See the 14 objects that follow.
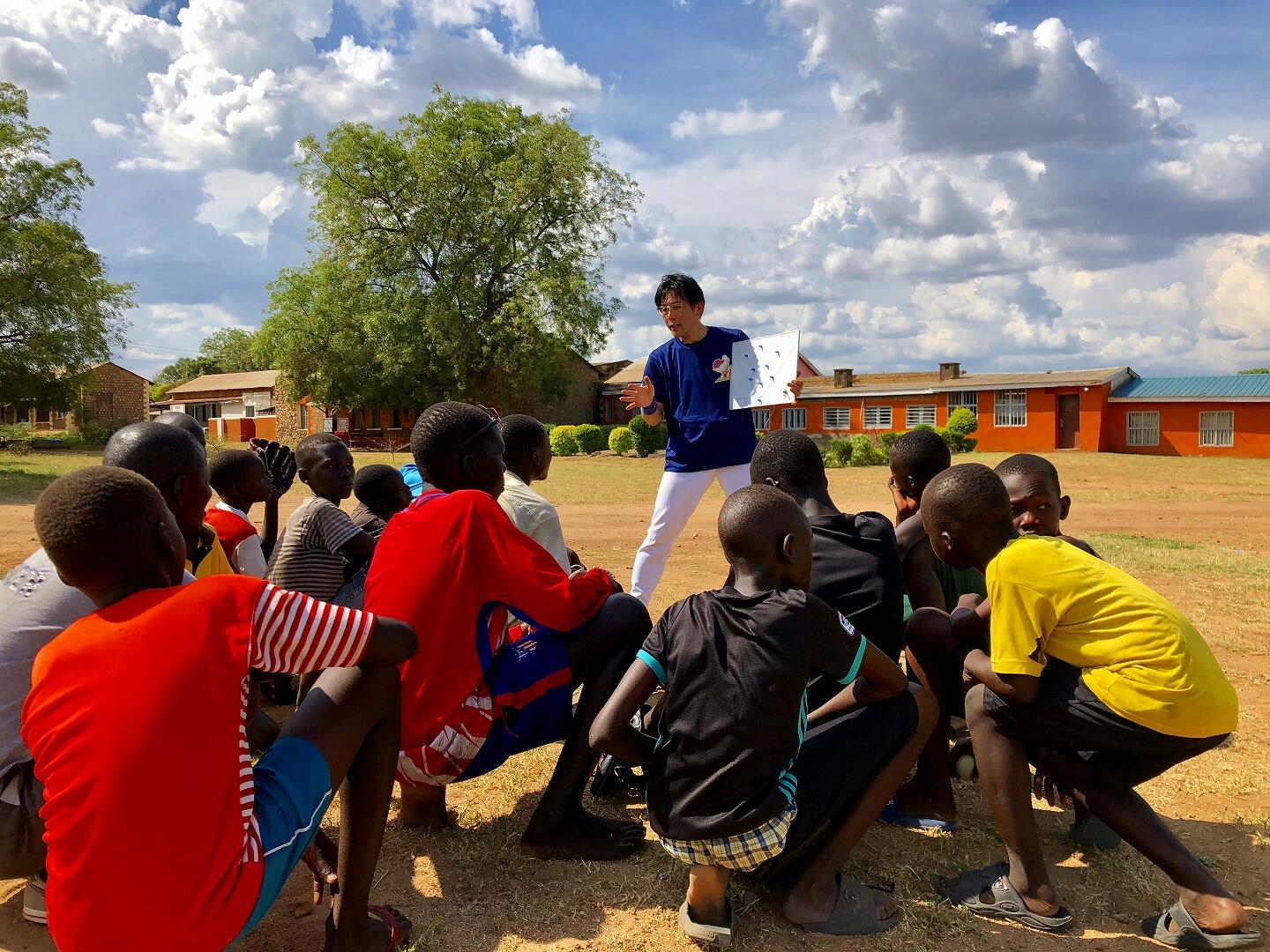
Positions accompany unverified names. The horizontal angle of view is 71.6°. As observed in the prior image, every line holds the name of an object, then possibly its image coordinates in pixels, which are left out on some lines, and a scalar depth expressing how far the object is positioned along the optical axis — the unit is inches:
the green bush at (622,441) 1284.4
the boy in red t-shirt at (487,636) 107.4
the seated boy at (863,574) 121.8
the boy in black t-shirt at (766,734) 93.8
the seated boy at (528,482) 136.8
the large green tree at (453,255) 1360.7
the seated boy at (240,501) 161.2
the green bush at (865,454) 1084.5
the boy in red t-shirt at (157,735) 69.4
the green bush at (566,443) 1347.2
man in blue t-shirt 206.1
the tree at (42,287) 1026.1
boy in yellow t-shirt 98.7
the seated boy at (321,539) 163.9
